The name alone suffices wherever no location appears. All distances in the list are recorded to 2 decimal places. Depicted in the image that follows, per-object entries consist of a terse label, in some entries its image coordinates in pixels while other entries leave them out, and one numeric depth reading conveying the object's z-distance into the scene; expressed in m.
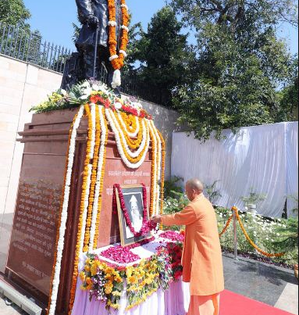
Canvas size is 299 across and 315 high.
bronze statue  4.30
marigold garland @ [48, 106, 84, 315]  2.84
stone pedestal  3.07
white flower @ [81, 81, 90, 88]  3.53
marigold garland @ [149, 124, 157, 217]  4.01
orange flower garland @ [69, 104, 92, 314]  2.83
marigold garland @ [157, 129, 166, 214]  4.33
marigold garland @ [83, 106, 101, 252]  2.97
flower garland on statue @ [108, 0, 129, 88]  4.48
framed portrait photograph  3.22
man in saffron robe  2.70
